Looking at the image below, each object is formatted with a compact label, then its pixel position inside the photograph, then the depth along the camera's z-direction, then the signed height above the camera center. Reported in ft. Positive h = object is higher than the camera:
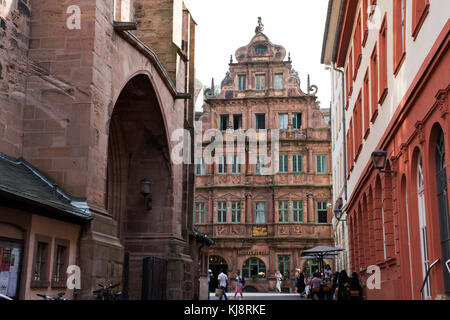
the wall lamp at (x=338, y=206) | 81.25 +16.88
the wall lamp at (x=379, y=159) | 44.11 +10.61
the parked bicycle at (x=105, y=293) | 34.04 +0.97
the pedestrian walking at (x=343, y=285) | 55.98 +2.45
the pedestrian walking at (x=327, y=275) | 90.30 +5.64
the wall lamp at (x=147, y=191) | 55.36 +10.45
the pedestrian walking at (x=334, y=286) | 72.35 +3.09
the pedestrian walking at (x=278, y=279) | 125.29 +6.46
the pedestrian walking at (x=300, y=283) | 108.17 +4.94
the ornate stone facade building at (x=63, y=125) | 31.22 +10.52
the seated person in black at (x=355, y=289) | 54.32 +2.10
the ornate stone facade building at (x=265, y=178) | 135.44 +29.00
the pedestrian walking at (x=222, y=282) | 86.22 +4.09
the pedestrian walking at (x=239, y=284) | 99.86 +4.40
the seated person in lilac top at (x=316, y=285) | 76.69 +3.39
